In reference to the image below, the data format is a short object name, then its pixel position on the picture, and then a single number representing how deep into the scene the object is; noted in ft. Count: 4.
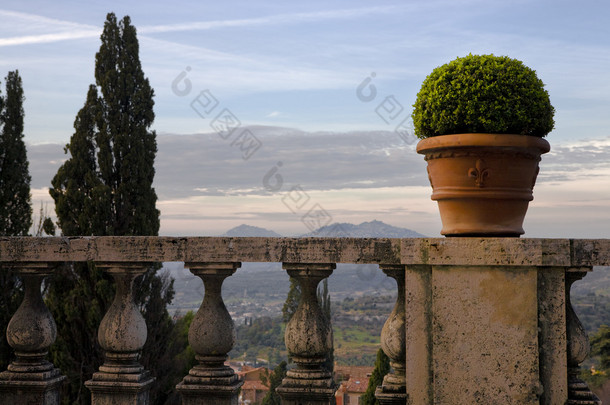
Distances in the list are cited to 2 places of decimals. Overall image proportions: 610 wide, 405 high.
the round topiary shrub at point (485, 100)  10.71
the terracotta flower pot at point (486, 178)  10.34
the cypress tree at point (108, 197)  49.47
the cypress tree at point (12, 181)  43.91
